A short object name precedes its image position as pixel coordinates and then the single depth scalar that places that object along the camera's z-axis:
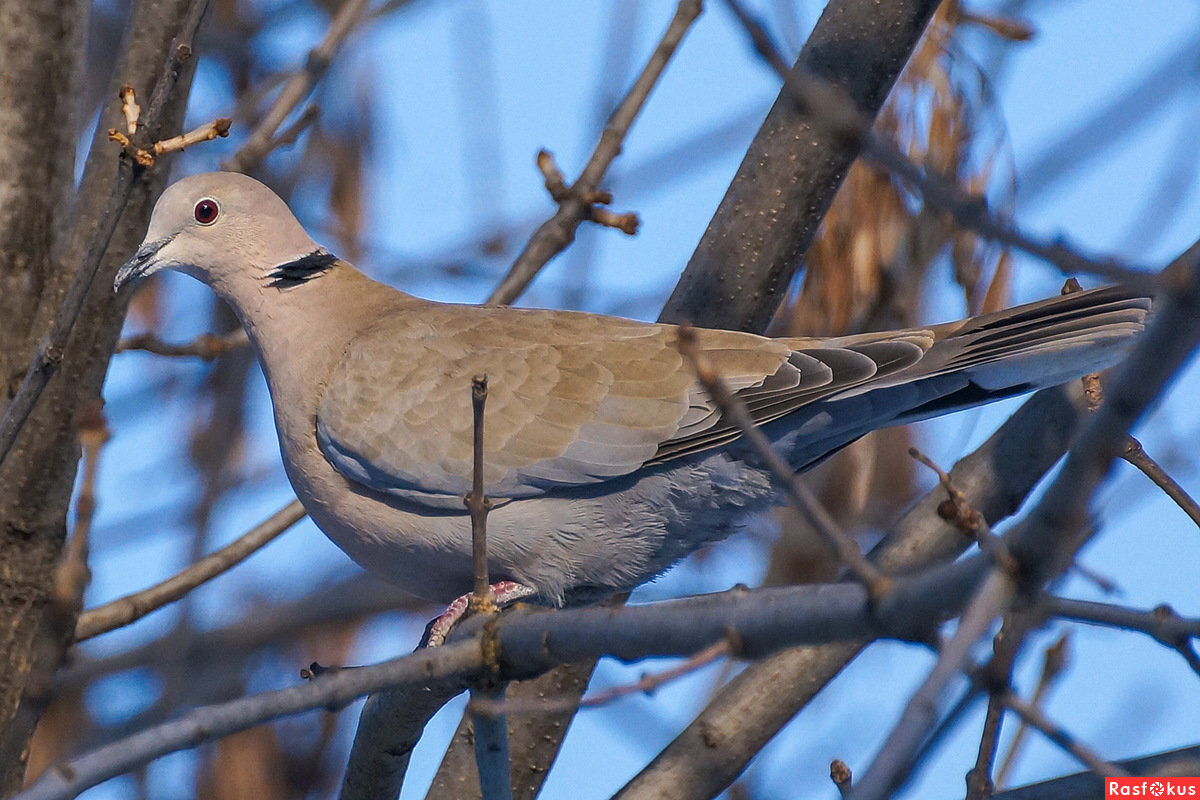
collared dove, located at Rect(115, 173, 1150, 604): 5.98
